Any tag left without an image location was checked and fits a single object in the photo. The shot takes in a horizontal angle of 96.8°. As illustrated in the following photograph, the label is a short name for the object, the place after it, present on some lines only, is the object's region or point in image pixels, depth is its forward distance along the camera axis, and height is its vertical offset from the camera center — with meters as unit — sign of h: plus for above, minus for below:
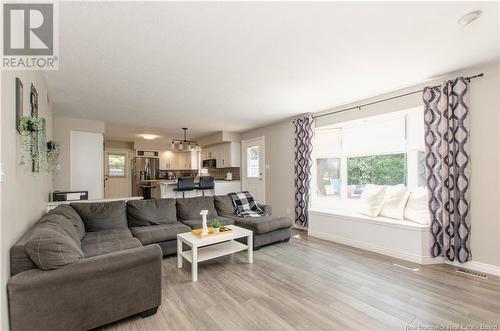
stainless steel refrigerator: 8.38 -0.05
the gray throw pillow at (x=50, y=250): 1.51 -0.55
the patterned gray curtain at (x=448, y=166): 2.72 -0.02
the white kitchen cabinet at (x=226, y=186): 6.19 -0.52
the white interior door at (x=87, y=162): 4.75 +0.19
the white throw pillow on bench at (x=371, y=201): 3.68 -0.59
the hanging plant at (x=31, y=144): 1.72 +0.25
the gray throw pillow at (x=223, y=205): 4.32 -0.72
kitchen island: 5.27 -0.56
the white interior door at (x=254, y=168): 5.96 +0.00
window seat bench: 2.99 -1.05
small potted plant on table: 3.01 -0.78
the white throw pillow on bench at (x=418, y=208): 3.13 -0.62
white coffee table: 2.58 -1.08
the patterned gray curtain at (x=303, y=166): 4.62 +0.03
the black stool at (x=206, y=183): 5.45 -0.37
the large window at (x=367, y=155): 3.53 +0.20
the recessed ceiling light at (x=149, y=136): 7.18 +1.11
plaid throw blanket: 4.22 -0.74
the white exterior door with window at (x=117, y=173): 8.12 -0.12
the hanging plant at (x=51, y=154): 2.98 +0.24
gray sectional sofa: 1.45 -0.82
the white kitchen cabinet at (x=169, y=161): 8.94 +0.34
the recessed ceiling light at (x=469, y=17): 1.76 +1.20
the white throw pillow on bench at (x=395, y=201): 3.43 -0.56
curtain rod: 2.72 +1.06
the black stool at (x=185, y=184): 5.04 -0.35
